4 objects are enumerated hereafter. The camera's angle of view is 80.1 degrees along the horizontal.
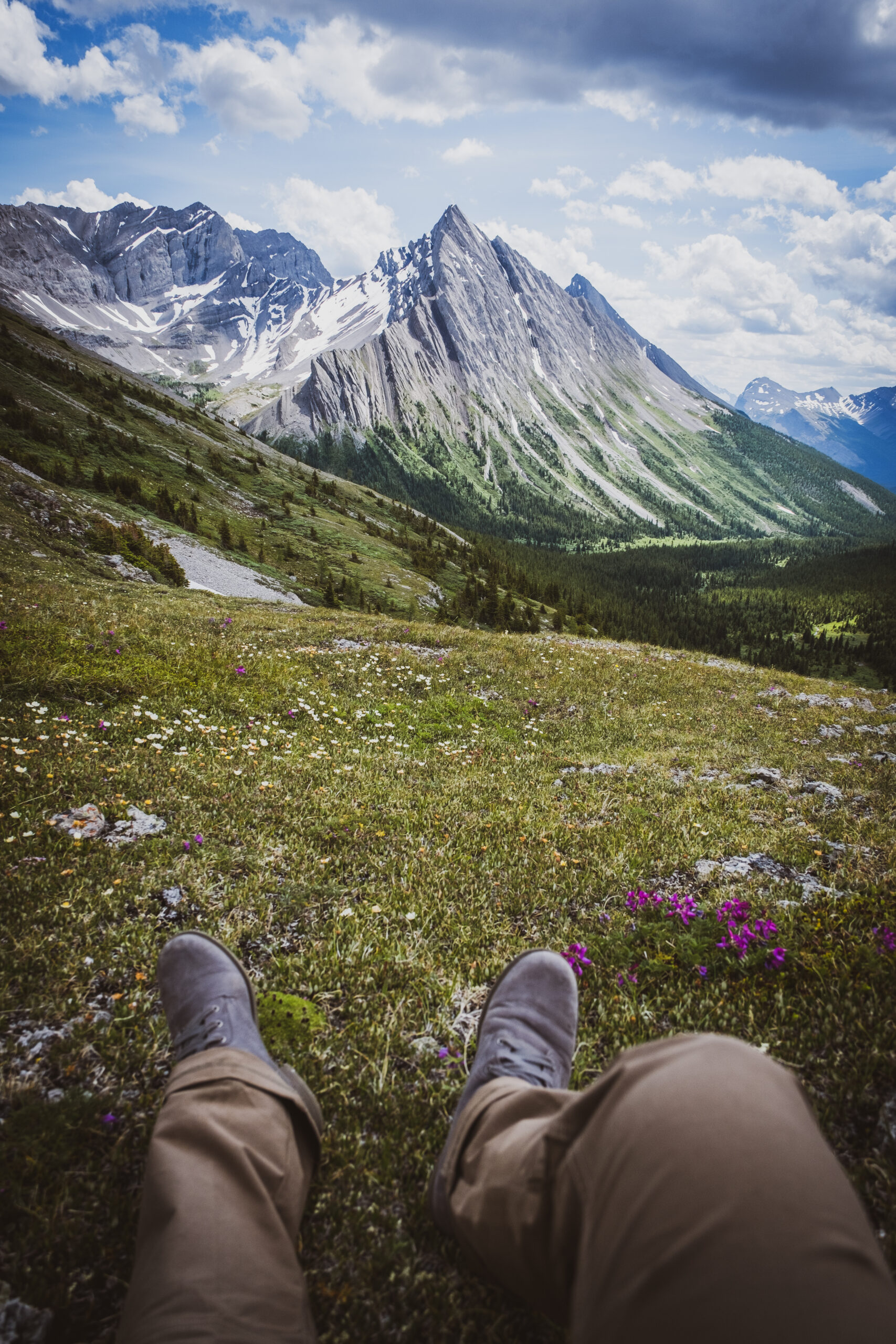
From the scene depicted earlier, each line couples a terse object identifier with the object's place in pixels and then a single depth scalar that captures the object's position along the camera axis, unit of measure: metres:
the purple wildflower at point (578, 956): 4.59
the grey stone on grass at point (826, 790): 9.05
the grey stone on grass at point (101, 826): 5.90
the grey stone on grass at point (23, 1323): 2.14
